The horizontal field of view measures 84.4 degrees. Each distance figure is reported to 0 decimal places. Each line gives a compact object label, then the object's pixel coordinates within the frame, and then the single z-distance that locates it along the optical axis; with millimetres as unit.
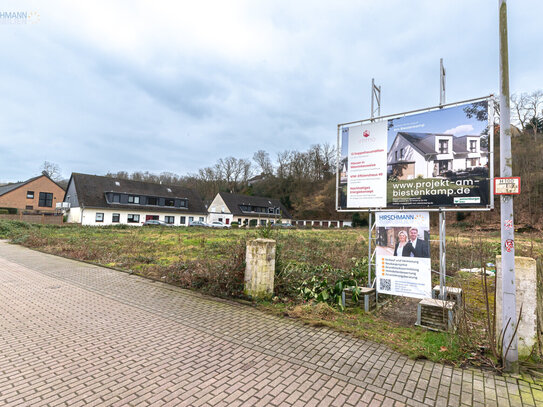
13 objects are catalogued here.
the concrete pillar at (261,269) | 6855
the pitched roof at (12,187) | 48691
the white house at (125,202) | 44156
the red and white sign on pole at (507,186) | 3621
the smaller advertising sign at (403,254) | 6035
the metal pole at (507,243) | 3691
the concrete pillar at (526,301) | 3783
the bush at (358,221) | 53969
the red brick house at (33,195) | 48500
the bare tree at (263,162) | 77250
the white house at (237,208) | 61375
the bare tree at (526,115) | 40125
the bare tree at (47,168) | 74688
